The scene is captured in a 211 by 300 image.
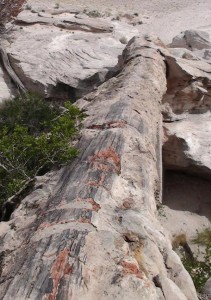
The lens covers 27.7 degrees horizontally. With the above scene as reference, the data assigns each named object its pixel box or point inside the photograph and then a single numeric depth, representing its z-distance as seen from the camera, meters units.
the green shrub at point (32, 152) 5.66
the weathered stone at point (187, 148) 9.70
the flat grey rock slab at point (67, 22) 14.37
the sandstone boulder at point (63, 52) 10.86
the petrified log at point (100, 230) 3.40
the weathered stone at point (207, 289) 5.87
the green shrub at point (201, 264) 6.47
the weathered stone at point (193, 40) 14.74
